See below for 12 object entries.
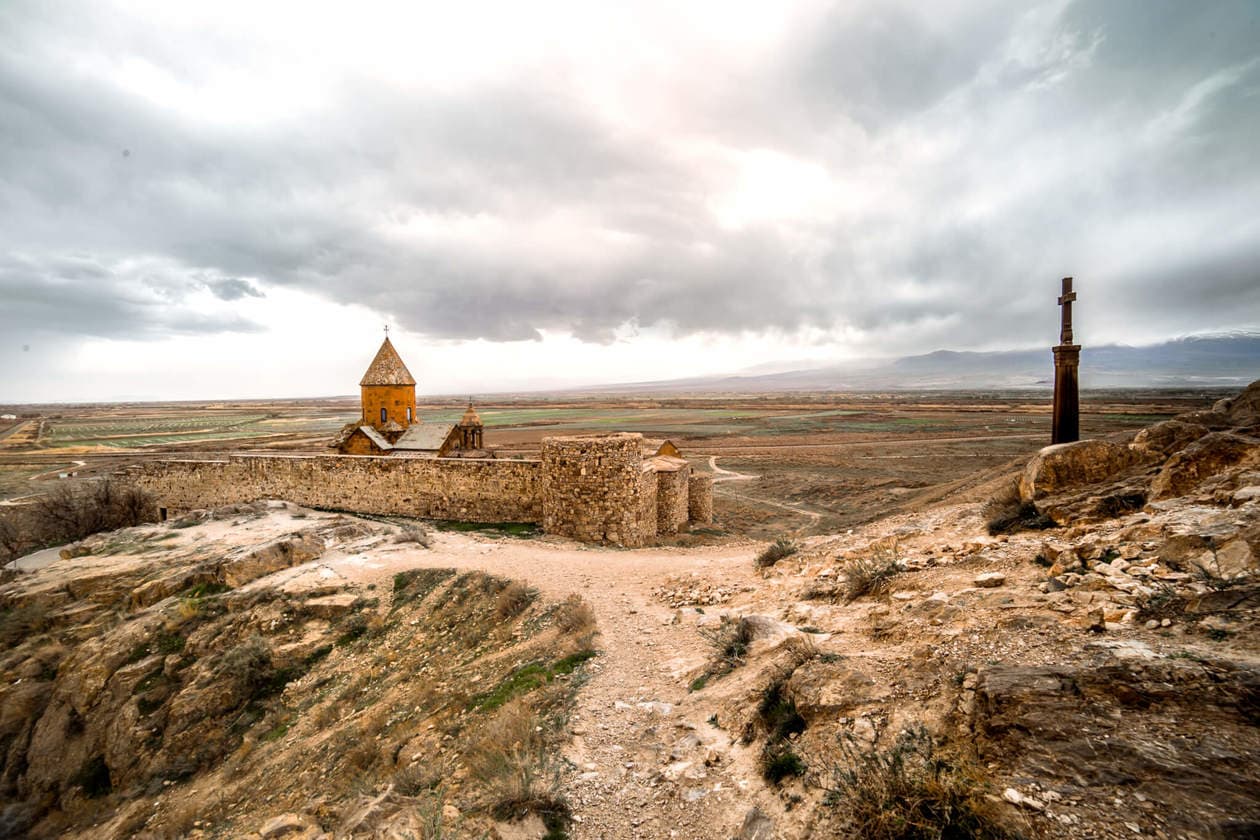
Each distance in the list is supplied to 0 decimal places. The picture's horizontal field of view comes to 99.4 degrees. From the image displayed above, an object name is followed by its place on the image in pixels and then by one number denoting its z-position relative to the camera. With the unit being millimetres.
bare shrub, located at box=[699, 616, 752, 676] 5870
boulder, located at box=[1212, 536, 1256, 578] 4051
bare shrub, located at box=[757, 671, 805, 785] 3963
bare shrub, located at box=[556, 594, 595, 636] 7633
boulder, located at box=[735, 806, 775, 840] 3547
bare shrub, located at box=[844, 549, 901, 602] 6746
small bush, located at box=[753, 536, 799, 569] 9578
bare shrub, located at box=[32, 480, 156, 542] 16438
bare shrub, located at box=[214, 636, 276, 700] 8508
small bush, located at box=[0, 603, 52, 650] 10500
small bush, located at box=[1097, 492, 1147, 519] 6098
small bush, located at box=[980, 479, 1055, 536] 6925
